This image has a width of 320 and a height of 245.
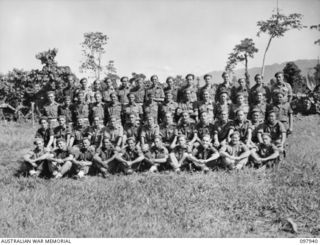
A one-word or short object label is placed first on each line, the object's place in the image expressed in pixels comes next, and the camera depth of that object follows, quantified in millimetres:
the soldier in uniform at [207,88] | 9367
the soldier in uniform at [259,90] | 9117
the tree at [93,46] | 23578
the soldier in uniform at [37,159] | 7367
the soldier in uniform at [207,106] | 8688
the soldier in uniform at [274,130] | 7828
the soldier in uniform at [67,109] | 8906
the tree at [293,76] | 23156
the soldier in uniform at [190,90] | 9234
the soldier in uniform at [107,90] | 9742
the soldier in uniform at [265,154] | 7480
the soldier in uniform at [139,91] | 9789
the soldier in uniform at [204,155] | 7427
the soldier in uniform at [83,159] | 7353
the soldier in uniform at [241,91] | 9219
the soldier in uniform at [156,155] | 7562
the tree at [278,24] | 22094
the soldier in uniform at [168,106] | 8952
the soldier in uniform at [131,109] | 8891
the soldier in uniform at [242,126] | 7926
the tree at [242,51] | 26219
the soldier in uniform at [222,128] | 7986
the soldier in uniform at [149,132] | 8078
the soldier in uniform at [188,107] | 8906
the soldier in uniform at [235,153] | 7395
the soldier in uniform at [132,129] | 8281
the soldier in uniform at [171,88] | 9516
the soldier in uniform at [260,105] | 8508
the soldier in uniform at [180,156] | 7484
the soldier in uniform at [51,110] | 8906
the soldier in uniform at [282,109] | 8406
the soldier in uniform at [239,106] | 8438
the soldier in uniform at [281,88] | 8773
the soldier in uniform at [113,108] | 9041
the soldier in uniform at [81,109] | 8883
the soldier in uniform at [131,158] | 7441
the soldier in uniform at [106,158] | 7422
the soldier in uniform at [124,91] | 9719
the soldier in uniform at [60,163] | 7344
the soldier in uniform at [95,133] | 8052
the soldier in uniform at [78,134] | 8038
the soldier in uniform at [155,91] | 9609
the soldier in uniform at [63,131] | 8123
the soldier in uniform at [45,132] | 8117
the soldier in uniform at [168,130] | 8227
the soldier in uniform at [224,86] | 9312
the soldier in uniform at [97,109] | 8914
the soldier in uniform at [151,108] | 8898
